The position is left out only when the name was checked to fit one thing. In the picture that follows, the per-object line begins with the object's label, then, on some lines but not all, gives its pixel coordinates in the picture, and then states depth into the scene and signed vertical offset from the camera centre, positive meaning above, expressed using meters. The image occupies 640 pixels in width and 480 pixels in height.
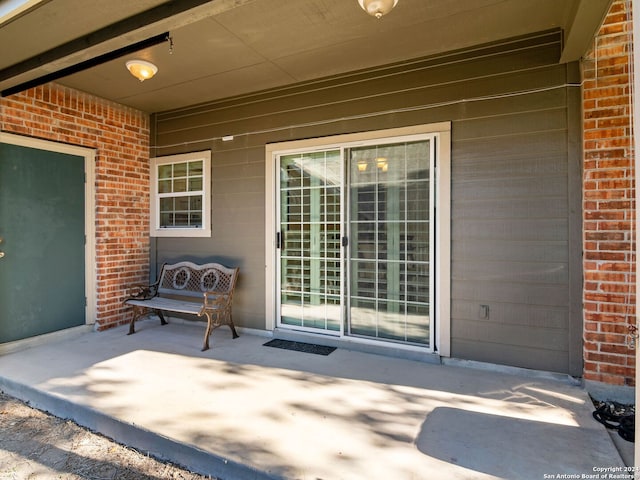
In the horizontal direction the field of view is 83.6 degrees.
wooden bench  3.87 -0.59
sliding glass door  3.44 +0.04
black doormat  3.65 -1.09
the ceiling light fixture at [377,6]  2.22 +1.50
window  4.58 +0.65
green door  3.60 +0.02
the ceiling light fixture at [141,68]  3.25 +1.62
